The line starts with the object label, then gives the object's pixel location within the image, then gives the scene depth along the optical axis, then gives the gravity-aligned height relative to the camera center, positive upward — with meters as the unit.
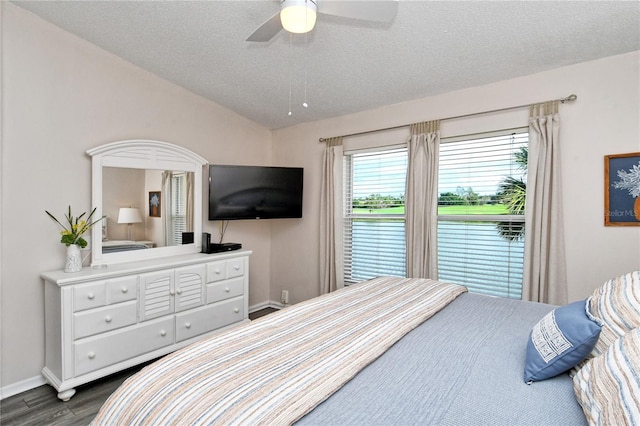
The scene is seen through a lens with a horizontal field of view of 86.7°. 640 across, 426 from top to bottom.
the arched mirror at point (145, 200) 2.86 +0.11
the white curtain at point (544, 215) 2.55 -0.01
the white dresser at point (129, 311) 2.38 -0.81
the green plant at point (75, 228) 2.56 -0.13
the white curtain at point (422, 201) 3.15 +0.11
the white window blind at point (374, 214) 3.52 -0.02
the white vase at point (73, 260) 2.54 -0.36
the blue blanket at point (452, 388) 0.96 -0.57
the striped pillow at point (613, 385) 0.82 -0.46
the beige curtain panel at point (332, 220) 3.84 -0.09
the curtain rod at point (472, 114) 2.54 +0.87
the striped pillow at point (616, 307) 1.22 -0.37
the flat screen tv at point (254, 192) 3.51 +0.22
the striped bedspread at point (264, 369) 0.96 -0.54
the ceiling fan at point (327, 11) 1.68 +1.04
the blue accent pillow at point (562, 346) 1.13 -0.46
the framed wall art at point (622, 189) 2.33 +0.17
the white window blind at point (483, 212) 2.83 +0.01
